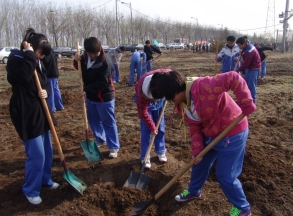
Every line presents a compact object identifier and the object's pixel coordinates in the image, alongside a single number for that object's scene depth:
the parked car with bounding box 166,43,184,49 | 52.27
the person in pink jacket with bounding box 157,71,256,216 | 2.25
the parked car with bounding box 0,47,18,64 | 22.44
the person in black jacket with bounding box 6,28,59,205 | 2.67
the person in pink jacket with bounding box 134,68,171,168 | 2.99
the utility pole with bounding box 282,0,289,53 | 33.17
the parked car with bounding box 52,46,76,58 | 30.28
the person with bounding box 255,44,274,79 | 10.46
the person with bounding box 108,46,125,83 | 11.52
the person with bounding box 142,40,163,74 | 12.23
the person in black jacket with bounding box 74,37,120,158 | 3.71
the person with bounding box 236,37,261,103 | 6.83
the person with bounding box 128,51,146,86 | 11.14
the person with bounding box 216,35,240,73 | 7.76
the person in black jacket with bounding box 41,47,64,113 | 5.89
